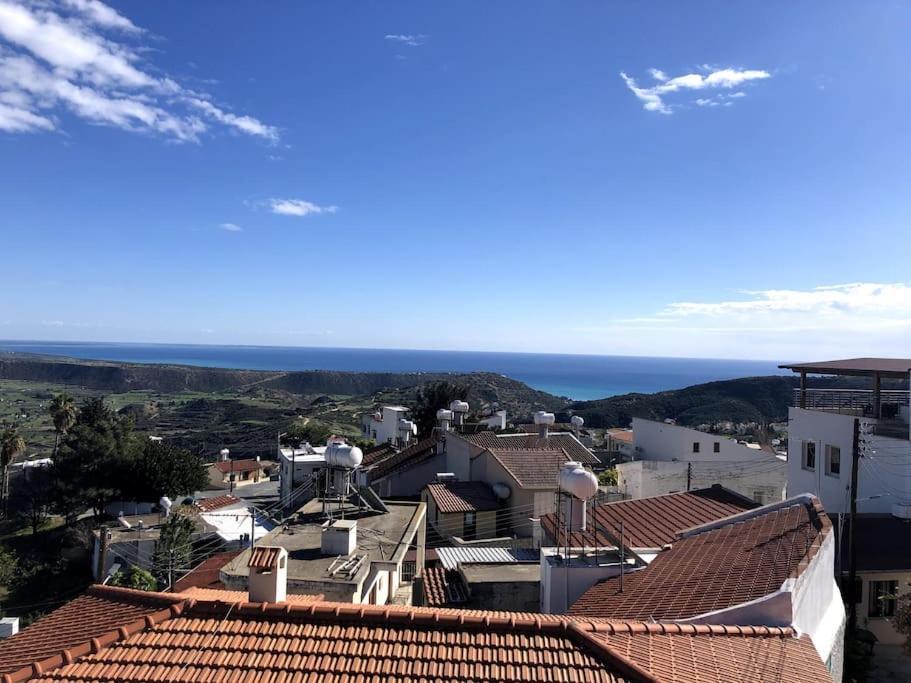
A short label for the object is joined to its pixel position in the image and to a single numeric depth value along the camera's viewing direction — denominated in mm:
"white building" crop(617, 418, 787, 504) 27734
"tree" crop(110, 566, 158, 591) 21406
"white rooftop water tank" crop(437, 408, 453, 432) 33522
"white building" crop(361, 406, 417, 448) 39531
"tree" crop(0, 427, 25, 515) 40562
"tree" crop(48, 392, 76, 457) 45938
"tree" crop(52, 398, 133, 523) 38906
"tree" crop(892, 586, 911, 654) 11541
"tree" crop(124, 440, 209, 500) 40438
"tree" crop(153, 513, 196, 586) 23922
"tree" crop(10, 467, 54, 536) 39062
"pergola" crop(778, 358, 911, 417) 20297
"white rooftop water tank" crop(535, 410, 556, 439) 32719
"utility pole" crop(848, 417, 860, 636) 14539
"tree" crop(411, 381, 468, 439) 49562
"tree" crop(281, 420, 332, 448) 60388
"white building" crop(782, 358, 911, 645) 15664
